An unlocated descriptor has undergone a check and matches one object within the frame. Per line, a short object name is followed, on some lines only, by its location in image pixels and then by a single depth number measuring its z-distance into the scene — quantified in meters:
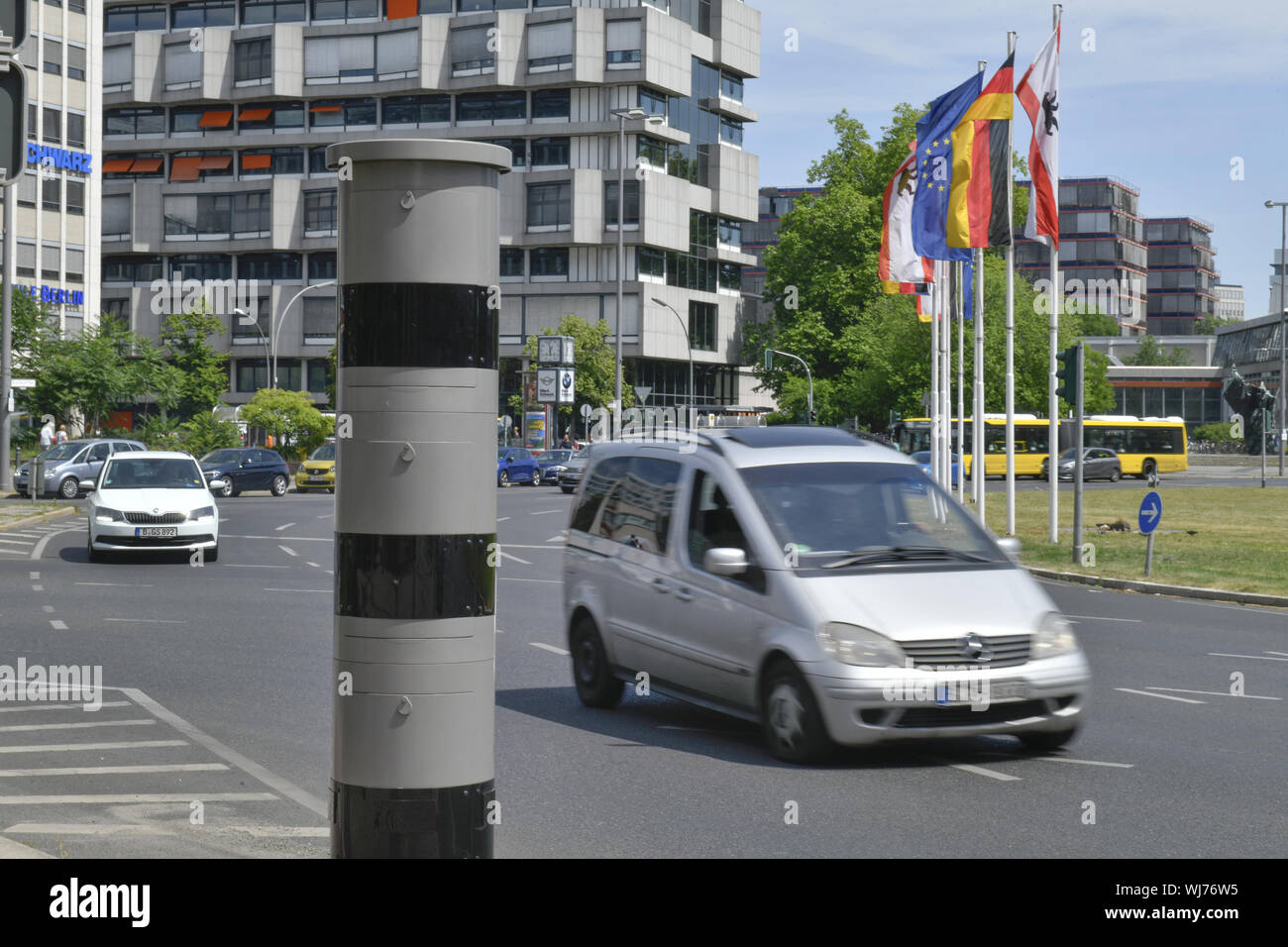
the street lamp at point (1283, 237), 73.19
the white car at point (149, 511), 22.89
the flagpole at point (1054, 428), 26.41
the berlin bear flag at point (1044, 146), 25.03
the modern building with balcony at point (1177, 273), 160.50
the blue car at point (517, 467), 61.00
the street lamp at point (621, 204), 63.28
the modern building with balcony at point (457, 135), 86.12
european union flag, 28.52
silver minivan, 8.50
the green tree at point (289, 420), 59.78
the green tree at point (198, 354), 68.88
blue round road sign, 21.70
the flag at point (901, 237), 31.69
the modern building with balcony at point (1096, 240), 148.00
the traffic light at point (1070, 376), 23.16
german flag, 26.47
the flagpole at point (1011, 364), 26.41
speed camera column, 3.98
